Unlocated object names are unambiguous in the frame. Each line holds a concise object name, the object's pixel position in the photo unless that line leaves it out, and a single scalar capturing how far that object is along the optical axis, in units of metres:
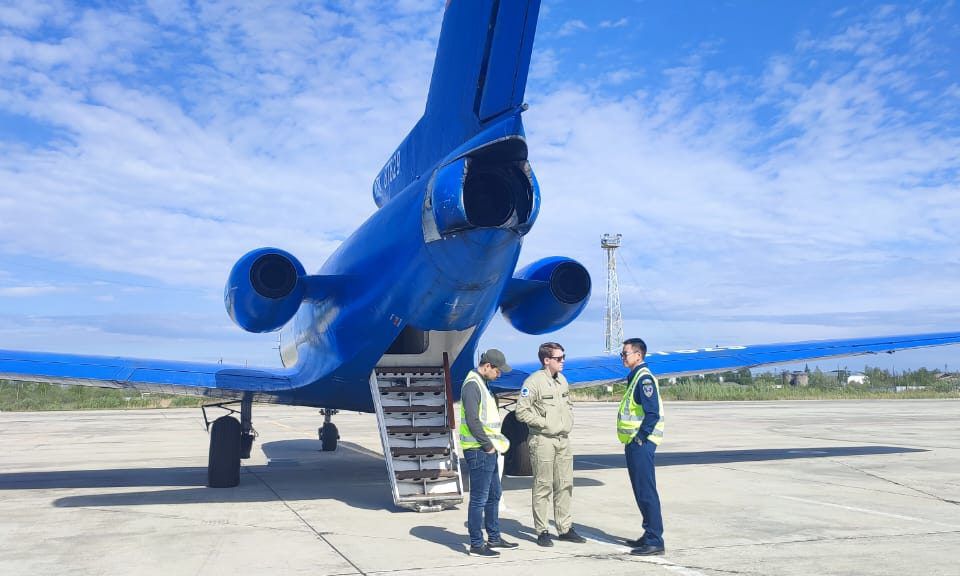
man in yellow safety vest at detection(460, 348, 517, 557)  6.80
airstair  9.18
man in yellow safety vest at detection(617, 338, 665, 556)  6.69
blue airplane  8.20
